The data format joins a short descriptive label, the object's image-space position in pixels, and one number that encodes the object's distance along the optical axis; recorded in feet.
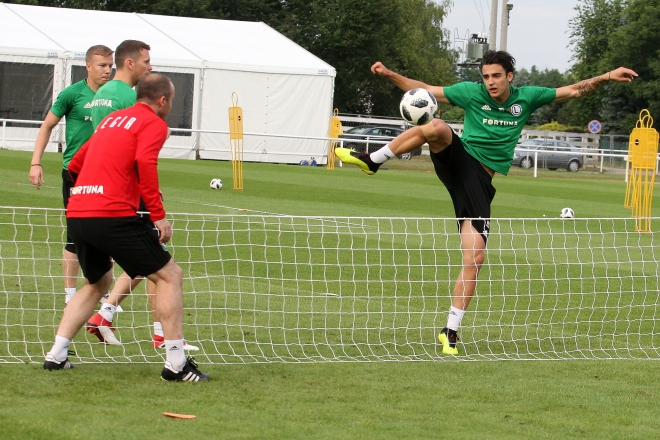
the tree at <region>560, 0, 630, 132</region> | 219.61
